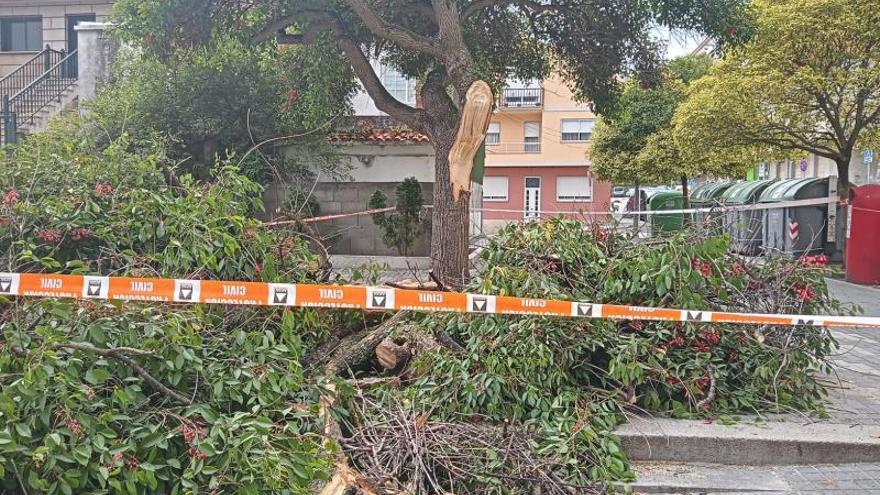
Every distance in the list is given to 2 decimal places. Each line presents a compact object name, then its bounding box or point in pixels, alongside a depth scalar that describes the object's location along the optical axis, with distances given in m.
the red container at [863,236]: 13.08
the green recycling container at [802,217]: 17.05
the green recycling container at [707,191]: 25.93
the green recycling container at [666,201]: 28.49
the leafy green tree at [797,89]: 12.99
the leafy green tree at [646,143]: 24.69
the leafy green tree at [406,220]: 14.63
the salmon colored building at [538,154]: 39.16
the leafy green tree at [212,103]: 11.55
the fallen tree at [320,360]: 3.16
